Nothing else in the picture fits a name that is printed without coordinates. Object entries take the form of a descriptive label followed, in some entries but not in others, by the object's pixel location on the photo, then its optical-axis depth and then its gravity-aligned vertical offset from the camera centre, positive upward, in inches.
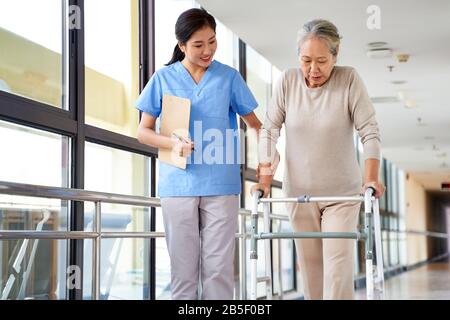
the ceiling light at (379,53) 268.2 +59.7
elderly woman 100.3 +10.6
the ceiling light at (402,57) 277.4 +60.1
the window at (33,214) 121.3 +2.1
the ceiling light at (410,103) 364.5 +57.4
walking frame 93.9 -1.5
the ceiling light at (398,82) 326.3 +60.0
